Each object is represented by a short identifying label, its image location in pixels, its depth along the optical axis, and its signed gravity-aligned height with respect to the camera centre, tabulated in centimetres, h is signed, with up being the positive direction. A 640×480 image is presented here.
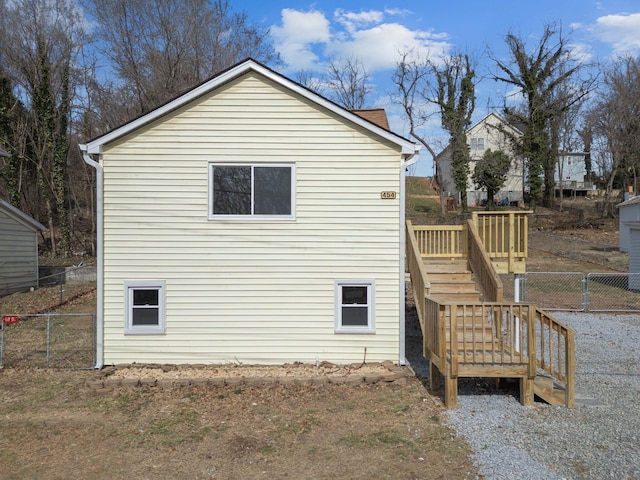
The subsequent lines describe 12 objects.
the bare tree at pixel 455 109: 3594 +993
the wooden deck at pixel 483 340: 707 -155
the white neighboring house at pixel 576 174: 4681 +719
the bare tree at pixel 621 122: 3678 +938
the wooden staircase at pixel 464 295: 722 -106
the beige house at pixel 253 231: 921 +17
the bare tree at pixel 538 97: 3688 +1106
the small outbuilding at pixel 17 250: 1831 -42
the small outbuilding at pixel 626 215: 2489 +147
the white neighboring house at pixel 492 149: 3931 +717
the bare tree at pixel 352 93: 3925 +1193
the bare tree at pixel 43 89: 2727 +872
